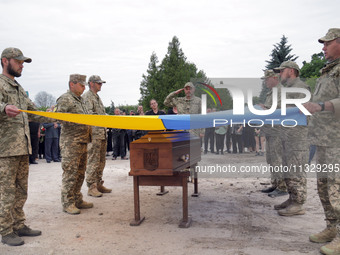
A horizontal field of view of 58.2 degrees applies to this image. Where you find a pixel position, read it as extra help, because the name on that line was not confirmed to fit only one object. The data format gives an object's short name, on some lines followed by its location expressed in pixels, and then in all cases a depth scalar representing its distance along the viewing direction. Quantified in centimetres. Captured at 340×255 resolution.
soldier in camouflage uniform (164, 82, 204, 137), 656
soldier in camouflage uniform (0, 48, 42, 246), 332
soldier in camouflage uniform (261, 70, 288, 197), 510
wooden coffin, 385
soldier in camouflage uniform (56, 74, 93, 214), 446
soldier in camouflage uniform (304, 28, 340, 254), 294
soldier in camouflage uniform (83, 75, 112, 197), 551
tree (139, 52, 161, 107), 3931
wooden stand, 399
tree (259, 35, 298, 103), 2870
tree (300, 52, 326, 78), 3871
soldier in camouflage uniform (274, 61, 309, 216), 422
